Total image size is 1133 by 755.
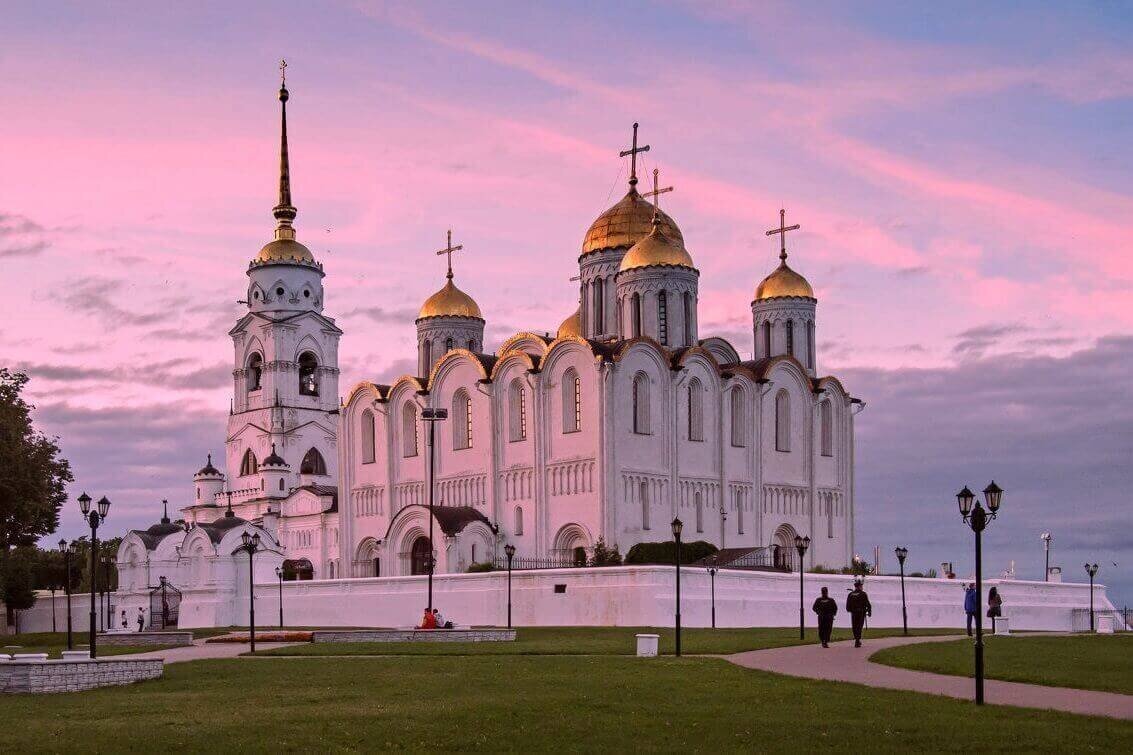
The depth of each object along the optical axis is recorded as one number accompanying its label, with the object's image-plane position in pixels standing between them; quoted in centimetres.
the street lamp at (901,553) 4444
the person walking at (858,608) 3134
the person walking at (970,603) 3591
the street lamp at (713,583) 4531
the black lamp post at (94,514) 3206
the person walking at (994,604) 3856
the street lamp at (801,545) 3684
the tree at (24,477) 4881
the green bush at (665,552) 5551
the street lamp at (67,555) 4636
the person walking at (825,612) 3066
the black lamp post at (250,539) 5602
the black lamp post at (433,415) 5266
